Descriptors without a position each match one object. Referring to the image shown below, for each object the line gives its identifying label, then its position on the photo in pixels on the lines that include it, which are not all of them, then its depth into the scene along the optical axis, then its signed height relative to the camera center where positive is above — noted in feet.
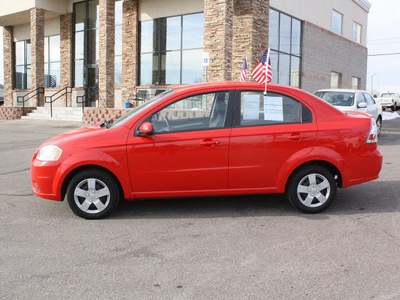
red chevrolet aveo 16.47 -1.45
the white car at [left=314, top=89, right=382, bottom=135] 42.98 +1.95
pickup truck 122.92 +5.41
